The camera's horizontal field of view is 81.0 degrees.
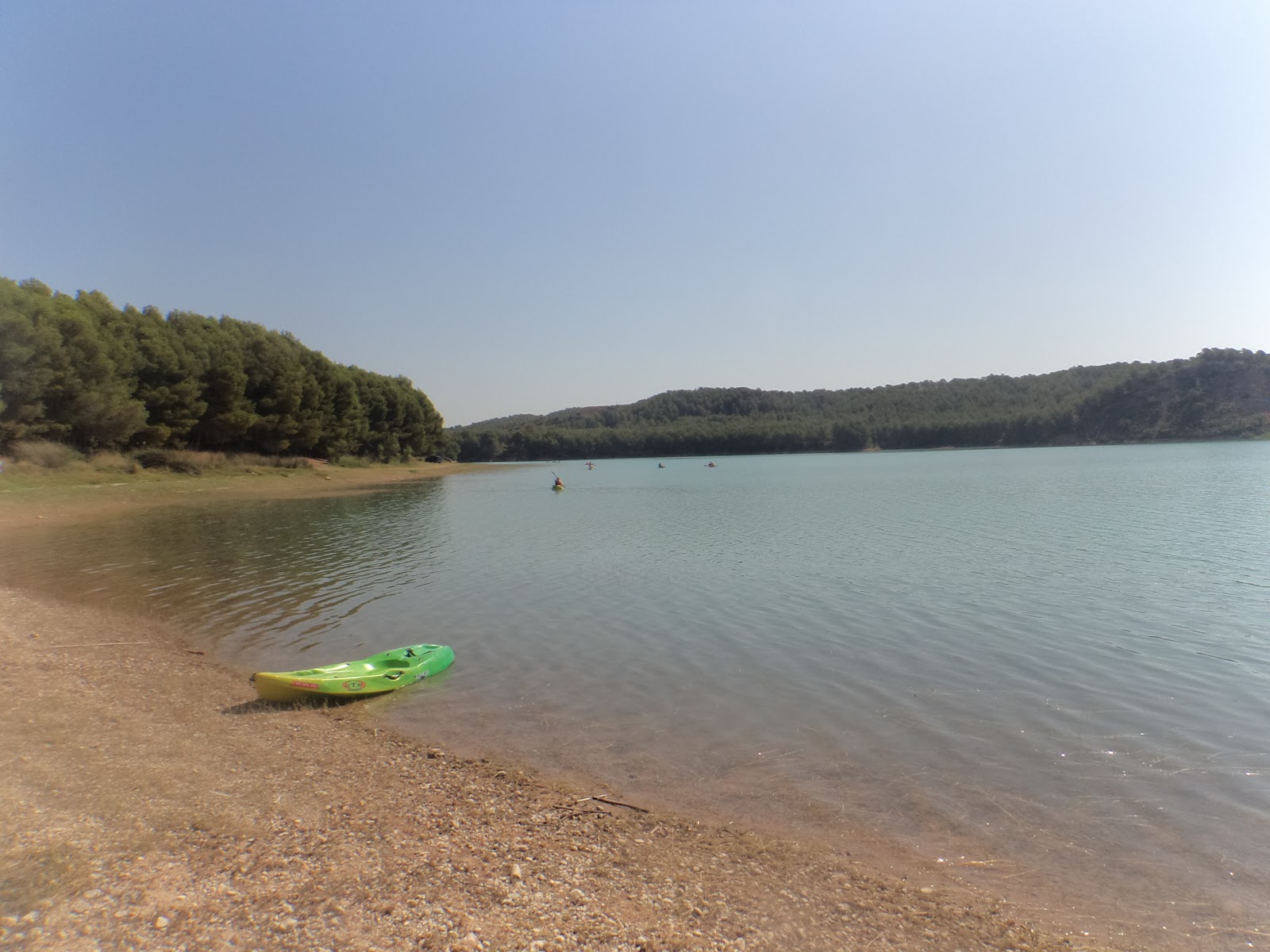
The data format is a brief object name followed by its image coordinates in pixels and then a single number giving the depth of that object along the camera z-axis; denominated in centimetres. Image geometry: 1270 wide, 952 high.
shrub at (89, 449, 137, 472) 4378
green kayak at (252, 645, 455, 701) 993
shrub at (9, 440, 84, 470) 3822
